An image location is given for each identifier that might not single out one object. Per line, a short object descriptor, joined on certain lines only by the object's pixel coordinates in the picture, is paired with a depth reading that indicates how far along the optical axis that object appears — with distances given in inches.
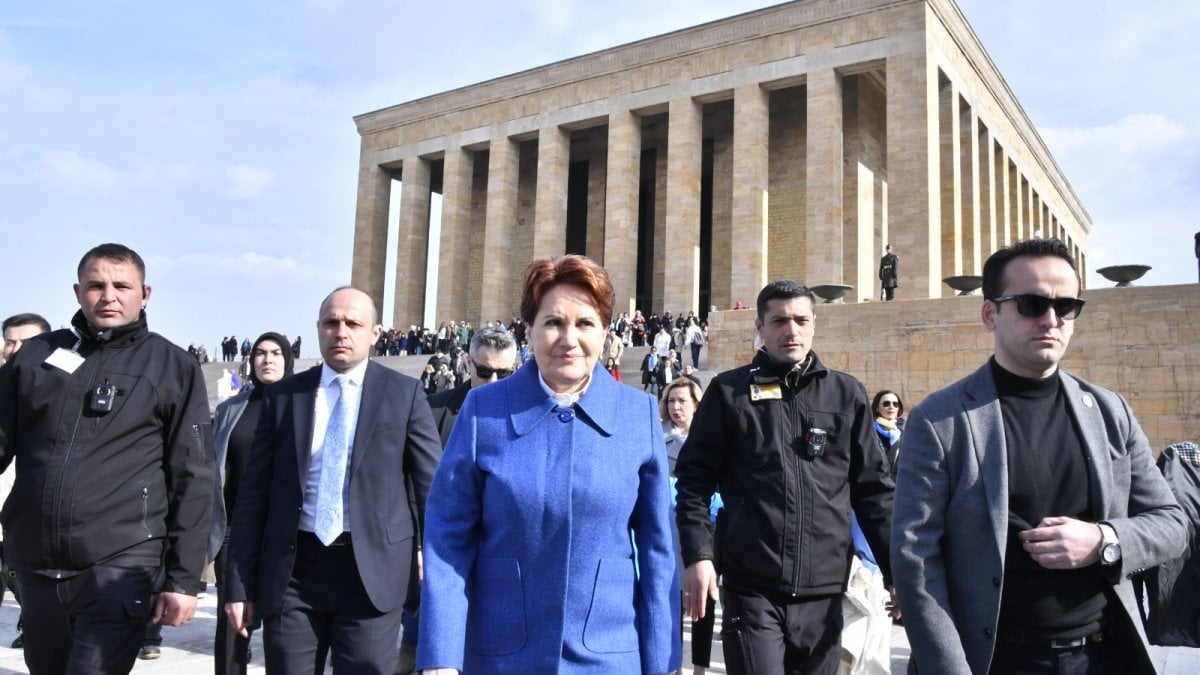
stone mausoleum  991.6
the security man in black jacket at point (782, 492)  126.6
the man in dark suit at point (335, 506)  119.3
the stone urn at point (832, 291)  708.8
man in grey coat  86.9
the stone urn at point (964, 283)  674.0
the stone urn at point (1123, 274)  604.4
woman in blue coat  82.3
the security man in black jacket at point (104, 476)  117.8
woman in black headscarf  179.3
